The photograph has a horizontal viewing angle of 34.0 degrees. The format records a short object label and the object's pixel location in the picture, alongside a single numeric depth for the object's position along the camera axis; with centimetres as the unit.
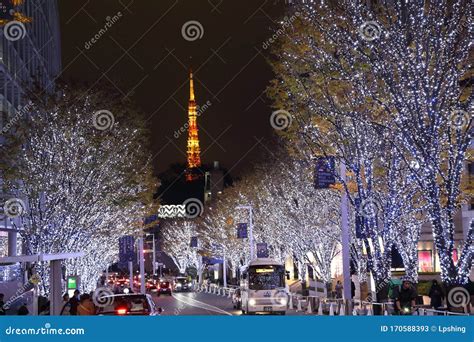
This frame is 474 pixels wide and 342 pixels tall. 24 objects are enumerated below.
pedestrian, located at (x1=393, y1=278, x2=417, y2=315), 1952
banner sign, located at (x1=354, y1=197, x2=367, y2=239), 2656
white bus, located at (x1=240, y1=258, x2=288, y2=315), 3606
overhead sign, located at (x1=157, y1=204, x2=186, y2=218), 12775
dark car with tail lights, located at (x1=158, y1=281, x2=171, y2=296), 6588
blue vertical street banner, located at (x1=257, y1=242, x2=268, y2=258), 5024
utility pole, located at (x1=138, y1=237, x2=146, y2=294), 5094
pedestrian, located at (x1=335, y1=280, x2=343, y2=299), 4087
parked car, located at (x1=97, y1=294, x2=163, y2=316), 2041
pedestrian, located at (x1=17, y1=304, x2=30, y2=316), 2019
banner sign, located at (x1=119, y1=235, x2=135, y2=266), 4534
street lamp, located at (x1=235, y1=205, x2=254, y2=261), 5225
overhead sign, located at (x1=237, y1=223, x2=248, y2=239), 5003
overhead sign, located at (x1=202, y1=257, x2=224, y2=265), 8299
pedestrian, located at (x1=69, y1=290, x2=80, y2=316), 1747
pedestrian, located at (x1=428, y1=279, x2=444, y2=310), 2167
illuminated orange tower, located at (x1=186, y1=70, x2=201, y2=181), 16010
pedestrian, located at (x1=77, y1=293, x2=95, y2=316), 1562
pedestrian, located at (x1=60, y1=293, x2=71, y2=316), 1747
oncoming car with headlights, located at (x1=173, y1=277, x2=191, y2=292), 7656
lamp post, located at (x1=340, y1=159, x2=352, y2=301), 2775
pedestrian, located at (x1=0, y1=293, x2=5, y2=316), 1877
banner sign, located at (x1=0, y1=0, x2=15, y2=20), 1541
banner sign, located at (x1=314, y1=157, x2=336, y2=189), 2508
